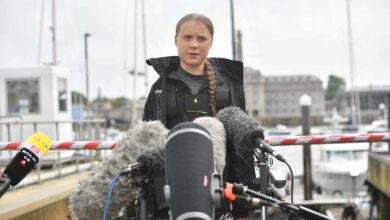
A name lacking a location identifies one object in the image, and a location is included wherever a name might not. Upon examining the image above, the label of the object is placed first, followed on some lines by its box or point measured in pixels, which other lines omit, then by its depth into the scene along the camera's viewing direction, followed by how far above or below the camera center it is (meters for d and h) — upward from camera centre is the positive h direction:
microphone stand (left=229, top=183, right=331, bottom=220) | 2.13 -0.37
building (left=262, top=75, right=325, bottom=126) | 100.44 +1.93
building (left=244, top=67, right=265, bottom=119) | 80.56 +2.34
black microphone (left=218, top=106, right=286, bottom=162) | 2.85 -0.11
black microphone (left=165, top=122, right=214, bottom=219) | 2.25 -0.24
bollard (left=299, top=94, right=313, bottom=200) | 13.65 -1.11
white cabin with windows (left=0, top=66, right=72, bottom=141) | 12.05 +0.45
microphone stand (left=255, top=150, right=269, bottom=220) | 2.82 -0.32
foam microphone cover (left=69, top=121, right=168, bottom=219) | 2.77 -0.31
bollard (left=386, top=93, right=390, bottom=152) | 11.04 -0.10
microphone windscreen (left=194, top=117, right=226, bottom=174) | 2.77 -0.13
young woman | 3.26 +0.17
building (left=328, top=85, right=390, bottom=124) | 94.75 +0.67
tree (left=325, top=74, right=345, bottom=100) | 102.85 +3.69
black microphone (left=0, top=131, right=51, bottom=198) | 2.78 -0.22
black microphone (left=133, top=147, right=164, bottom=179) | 2.53 -0.22
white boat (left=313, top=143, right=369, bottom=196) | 24.75 -2.75
